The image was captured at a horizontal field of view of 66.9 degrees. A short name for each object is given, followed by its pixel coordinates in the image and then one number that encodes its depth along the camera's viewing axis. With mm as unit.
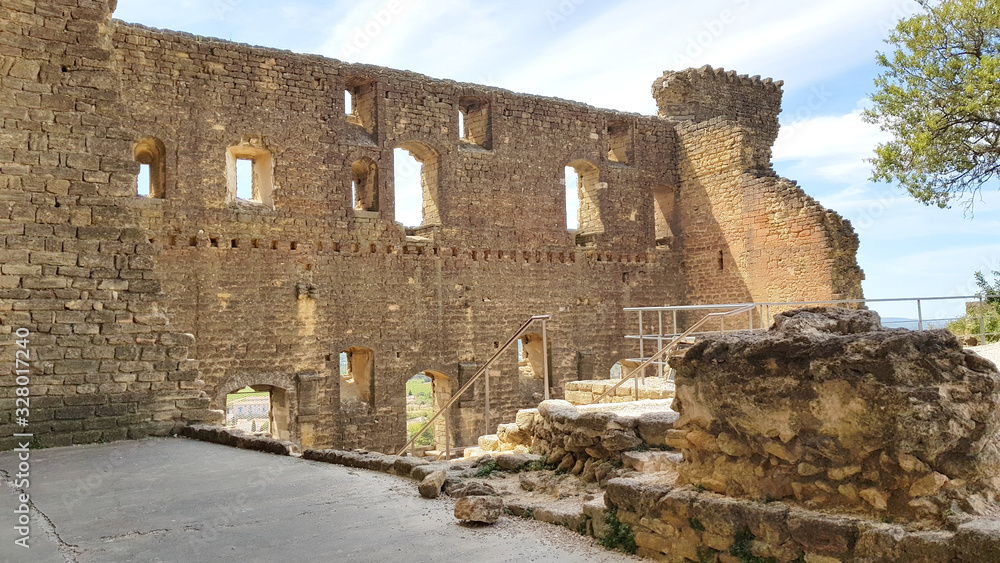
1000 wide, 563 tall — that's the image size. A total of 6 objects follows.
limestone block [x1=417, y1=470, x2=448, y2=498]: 5195
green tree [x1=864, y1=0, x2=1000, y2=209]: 14578
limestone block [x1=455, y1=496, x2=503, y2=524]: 4473
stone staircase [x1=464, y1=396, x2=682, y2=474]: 5273
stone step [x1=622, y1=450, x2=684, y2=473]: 5007
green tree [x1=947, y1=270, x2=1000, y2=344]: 14453
